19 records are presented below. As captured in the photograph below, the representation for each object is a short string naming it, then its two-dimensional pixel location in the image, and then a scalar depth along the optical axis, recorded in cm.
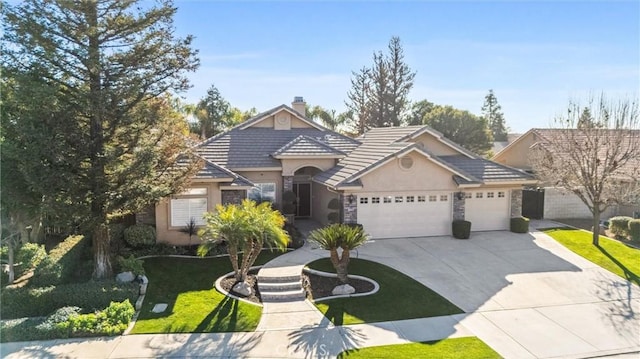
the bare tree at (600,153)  2045
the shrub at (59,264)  1378
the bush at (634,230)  2131
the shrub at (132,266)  1523
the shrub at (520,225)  2253
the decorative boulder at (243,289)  1453
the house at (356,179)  2002
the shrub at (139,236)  1856
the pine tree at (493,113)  7756
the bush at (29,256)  1495
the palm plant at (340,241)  1481
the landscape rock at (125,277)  1494
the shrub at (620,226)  2205
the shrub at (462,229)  2125
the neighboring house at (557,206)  2639
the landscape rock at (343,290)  1468
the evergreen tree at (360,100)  5266
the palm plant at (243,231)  1444
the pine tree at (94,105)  1304
